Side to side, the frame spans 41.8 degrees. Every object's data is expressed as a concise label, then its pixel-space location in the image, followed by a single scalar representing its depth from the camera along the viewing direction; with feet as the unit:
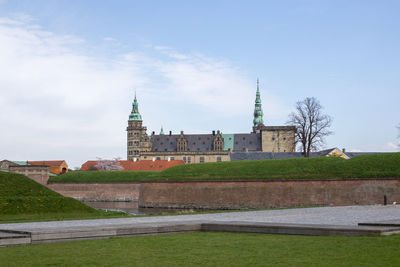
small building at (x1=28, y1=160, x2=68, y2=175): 339.57
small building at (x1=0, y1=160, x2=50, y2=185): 260.83
